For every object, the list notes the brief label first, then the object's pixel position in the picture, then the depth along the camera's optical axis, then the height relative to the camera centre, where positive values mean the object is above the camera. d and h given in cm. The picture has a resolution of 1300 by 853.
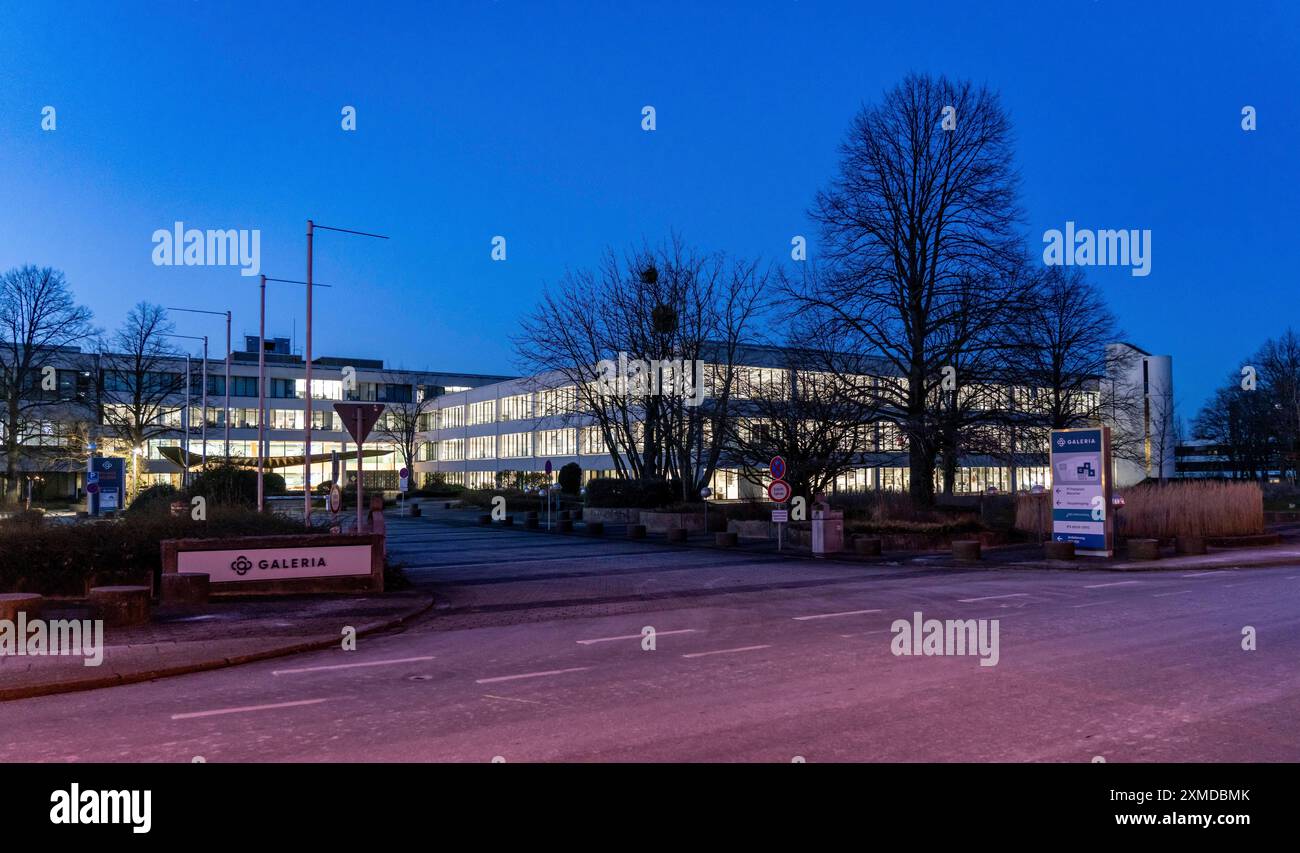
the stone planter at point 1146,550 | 2422 -223
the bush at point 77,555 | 1511 -146
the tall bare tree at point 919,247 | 3309 +783
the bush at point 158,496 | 3372 -116
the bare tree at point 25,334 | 5225 +752
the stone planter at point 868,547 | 2641 -233
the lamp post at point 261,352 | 2993 +371
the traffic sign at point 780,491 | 2744 -78
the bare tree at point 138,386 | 5784 +551
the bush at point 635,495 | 4258 -138
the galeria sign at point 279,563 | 1562 -167
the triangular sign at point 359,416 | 1870 +98
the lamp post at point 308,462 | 2404 +9
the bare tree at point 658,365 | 4091 +454
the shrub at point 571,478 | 6306 -93
